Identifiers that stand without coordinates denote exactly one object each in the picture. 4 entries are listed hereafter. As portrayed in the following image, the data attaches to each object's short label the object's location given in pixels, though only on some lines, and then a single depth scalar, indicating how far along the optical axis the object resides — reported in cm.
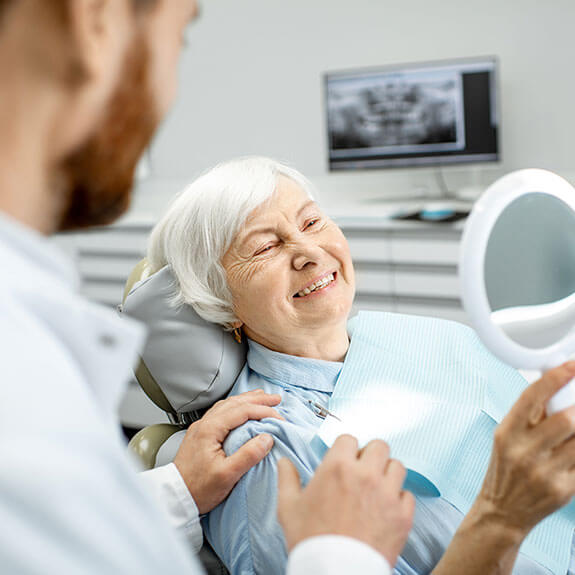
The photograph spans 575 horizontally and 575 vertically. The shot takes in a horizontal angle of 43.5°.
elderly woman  130
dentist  52
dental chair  145
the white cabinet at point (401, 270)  319
